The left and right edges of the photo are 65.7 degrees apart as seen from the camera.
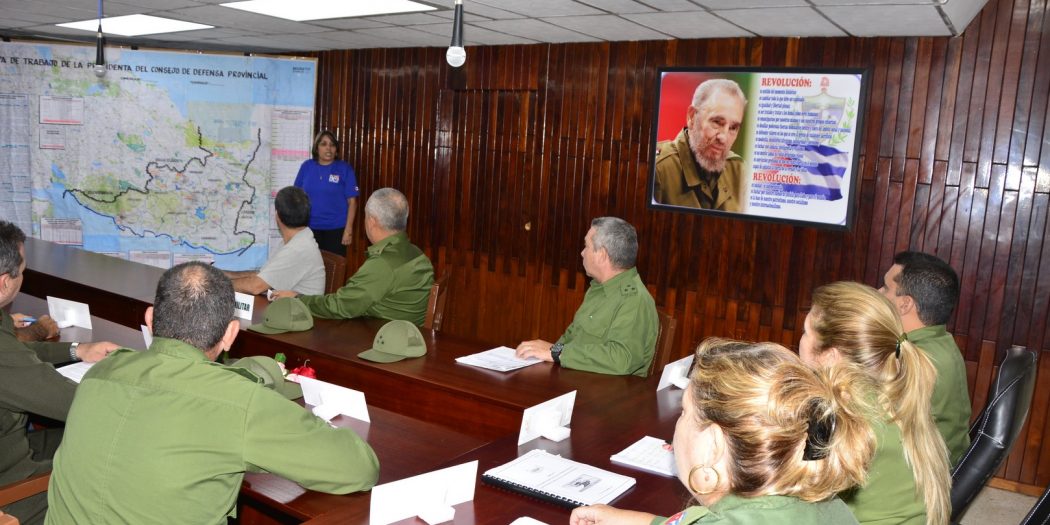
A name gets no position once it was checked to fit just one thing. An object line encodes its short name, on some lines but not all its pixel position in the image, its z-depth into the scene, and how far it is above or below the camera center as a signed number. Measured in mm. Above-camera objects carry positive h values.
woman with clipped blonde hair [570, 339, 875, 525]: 1223 -390
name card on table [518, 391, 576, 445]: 2301 -720
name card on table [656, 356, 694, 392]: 2941 -707
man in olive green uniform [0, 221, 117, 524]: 2195 -692
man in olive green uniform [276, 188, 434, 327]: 3738 -559
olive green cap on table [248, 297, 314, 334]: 3404 -685
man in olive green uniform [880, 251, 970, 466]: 2602 -442
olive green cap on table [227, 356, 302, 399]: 2490 -669
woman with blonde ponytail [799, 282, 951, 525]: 1818 -463
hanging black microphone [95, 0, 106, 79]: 4145 +446
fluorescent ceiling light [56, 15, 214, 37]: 5699 +868
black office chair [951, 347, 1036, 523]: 2229 -653
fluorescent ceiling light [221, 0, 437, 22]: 4656 +884
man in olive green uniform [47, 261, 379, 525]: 1659 -602
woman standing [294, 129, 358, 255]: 6738 -290
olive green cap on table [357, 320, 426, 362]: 3090 -693
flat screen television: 4648 +251
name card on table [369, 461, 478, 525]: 1763 -742
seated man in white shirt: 4352 -562
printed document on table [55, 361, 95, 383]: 2795 -803
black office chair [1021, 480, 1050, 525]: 1796 -681
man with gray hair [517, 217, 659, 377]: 3154 -586
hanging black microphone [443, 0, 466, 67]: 2662 +406
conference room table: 1961 -785
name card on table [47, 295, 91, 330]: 3494 -743
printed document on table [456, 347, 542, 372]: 3086 -742
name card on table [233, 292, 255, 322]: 3666 -695
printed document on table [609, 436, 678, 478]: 2193 -772
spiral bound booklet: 1960 -770
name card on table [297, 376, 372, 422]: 2480 -747
